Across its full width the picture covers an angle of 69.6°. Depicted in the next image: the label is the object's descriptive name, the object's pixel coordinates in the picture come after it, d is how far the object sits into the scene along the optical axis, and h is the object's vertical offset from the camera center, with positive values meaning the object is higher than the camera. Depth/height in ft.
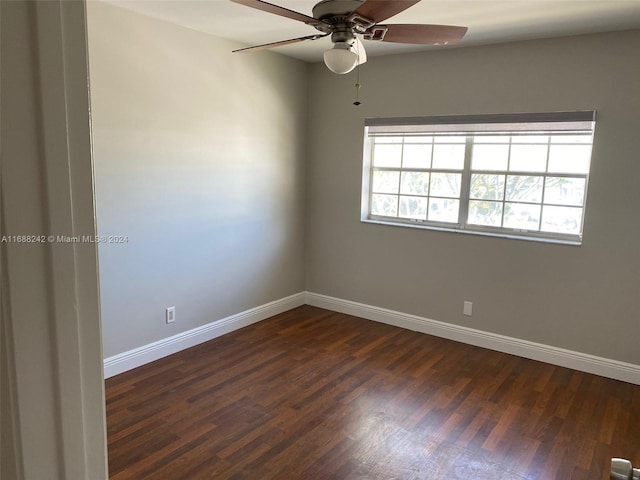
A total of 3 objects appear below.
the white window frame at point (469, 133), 11.39 +1.28
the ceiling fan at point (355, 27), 6.25 +2.25
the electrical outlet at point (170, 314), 11.79 -3.67
